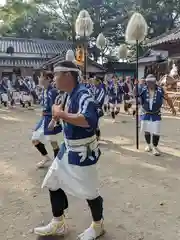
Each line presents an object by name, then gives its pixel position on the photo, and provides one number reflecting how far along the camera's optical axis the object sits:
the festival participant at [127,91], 15.74
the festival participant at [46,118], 5.48
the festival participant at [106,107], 14.57
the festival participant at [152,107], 6.89
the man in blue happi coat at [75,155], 3.06
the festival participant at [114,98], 12.69
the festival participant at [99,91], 8.30
